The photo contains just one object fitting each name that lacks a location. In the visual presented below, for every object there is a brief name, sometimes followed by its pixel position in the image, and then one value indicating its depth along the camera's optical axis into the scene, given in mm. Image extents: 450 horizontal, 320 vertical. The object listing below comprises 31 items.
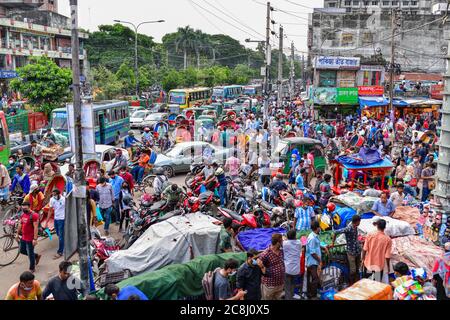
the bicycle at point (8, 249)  10586
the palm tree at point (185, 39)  87375
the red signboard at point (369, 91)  38719
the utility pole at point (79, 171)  8156
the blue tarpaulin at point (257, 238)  8906
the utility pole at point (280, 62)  33375
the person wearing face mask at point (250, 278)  6945
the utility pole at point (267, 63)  28609
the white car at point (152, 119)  33562
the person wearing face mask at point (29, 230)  9891
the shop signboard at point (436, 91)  39750
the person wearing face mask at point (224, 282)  6856
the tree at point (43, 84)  31062
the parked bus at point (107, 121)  23891
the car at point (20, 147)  19570
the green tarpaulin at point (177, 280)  7062
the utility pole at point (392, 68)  29706
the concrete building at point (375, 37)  50938
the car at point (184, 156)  19172
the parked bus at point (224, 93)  49625
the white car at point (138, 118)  34906
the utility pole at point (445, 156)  10148
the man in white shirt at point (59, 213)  10875
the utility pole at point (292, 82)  63156
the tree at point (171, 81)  55625
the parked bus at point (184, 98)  39719
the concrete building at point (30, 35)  48844
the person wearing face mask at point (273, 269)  7469
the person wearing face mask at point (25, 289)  6559
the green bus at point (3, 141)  16297
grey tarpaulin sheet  8461
